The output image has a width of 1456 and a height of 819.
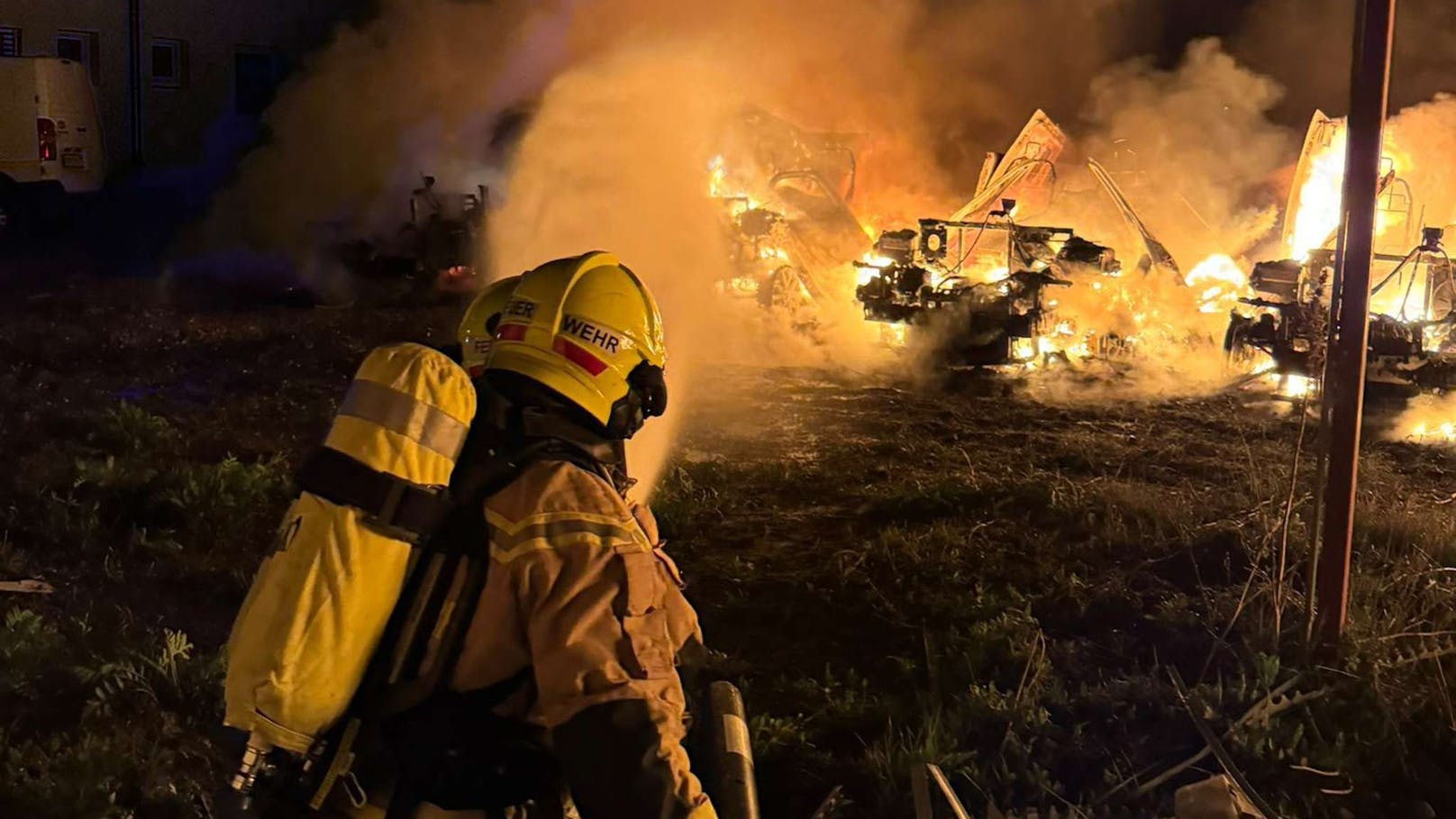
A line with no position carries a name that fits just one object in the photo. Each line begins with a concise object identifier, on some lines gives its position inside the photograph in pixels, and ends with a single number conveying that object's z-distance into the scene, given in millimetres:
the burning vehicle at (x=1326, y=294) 10453
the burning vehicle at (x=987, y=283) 12375
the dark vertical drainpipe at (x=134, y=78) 23281
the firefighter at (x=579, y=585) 1790
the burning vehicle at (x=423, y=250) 15594
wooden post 3891
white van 17281
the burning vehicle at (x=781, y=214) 14914
